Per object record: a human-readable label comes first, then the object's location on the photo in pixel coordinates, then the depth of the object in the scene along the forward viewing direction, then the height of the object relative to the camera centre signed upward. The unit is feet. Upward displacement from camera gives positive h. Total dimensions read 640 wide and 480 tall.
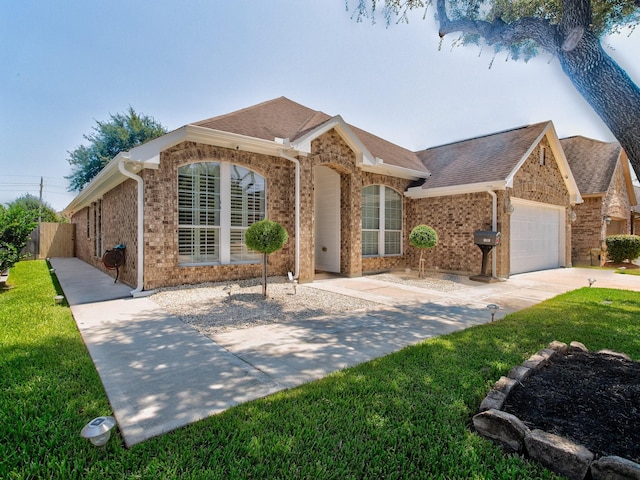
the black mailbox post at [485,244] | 34.17 -0.76
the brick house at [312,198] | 26.50 +4.19
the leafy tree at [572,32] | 10.80 +9.11
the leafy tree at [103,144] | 94.25 +27.35
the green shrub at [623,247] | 52.80 -1.76
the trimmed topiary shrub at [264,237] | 24.00 -0.02
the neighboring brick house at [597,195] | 55.72 +7.55
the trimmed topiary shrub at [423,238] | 35.22 -0.13
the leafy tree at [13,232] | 27.71 +0.41
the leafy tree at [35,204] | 106.63 +13.71
